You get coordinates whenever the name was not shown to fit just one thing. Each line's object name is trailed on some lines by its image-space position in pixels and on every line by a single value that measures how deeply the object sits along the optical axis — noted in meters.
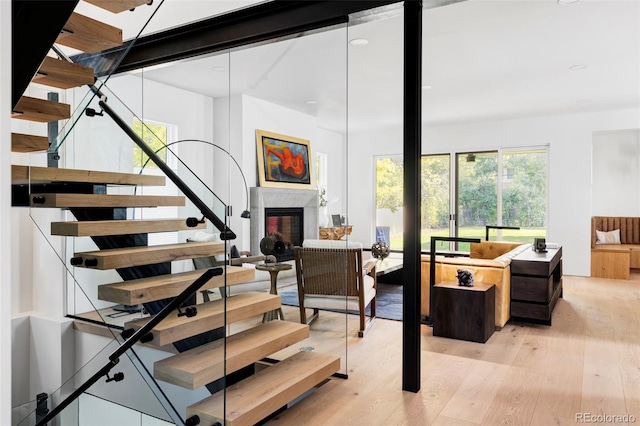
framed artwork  3.37
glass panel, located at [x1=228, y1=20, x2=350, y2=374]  3.17
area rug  4.63
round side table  3.26
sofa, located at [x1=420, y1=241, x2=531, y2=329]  4.09
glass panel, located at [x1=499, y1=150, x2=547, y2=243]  7.69
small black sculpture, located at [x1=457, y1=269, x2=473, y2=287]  3.96
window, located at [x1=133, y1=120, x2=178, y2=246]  2.84
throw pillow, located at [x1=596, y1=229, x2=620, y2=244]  7.67
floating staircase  2.47
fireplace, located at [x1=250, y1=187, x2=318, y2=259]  3.18
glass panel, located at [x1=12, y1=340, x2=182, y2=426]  2.87
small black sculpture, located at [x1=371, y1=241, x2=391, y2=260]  5.62
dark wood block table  3.82
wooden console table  3.21
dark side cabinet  4.20
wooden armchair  3.19
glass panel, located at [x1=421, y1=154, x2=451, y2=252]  8.55
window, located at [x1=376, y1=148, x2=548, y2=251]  7.77
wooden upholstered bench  6.99
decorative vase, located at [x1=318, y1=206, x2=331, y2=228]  3.20
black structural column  2.81
